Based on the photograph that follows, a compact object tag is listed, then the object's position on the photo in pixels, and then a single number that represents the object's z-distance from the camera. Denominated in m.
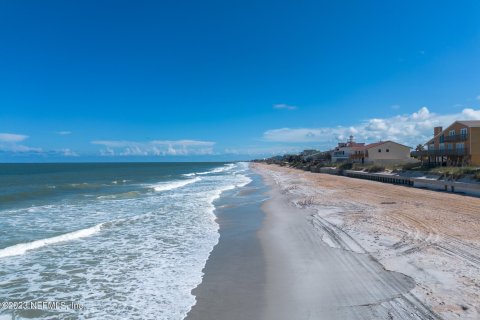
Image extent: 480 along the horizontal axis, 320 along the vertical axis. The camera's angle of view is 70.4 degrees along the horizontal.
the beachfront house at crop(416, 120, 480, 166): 38.78
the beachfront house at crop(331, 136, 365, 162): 76.96
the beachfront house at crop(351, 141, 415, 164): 63.91
